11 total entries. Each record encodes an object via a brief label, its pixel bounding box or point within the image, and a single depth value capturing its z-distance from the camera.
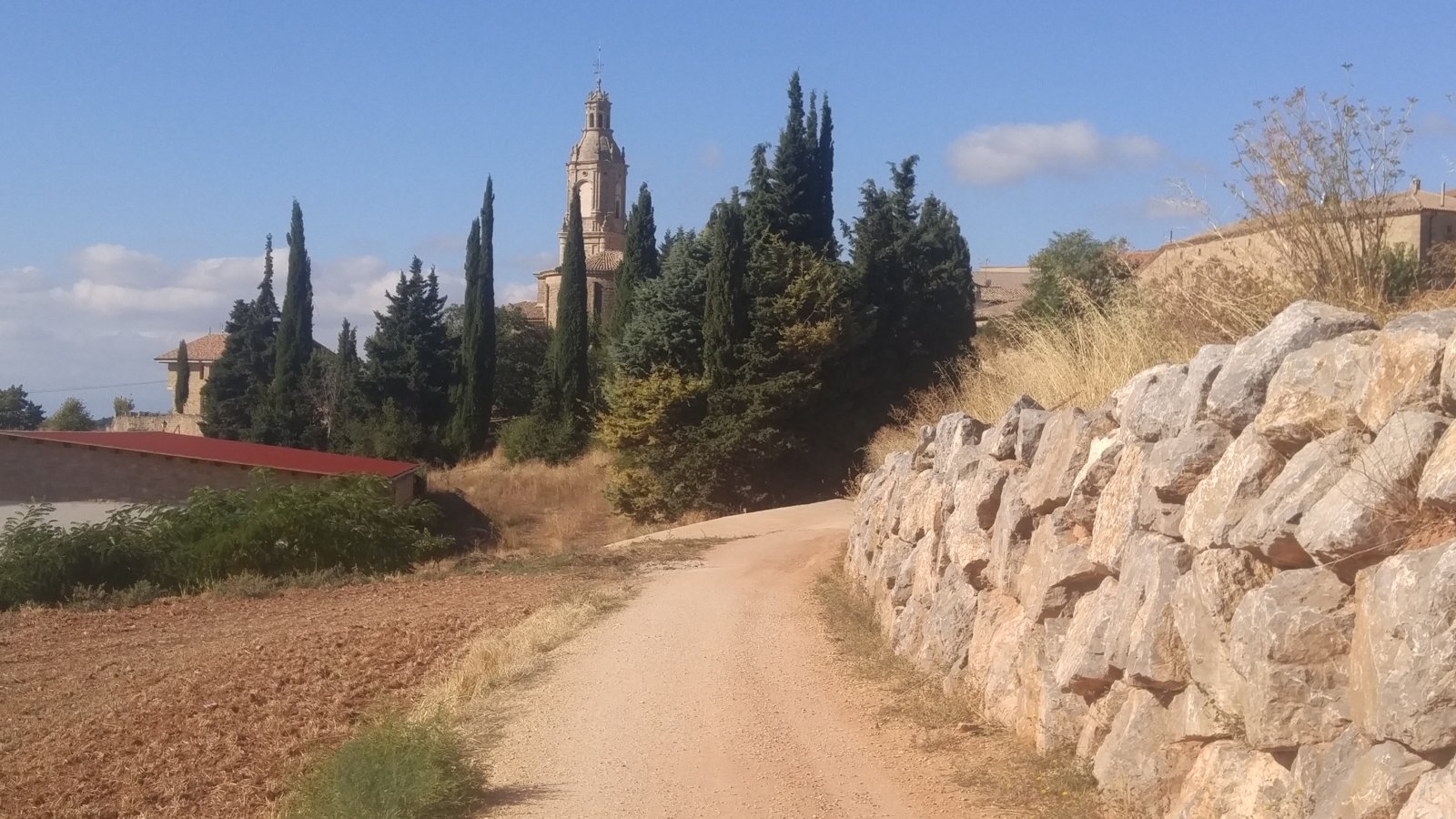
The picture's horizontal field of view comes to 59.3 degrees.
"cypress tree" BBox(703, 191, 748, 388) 33.06
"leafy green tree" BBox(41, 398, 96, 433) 73.56
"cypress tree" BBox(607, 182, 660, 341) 44.17
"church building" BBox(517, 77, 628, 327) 84.75
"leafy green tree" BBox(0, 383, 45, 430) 76.81
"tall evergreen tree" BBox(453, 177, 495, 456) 48.28
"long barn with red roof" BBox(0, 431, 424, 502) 26.38
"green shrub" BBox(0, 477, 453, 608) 22.38
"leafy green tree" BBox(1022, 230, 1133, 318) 13.67
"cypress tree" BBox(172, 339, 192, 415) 70.38
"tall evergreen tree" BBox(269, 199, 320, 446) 50.91
